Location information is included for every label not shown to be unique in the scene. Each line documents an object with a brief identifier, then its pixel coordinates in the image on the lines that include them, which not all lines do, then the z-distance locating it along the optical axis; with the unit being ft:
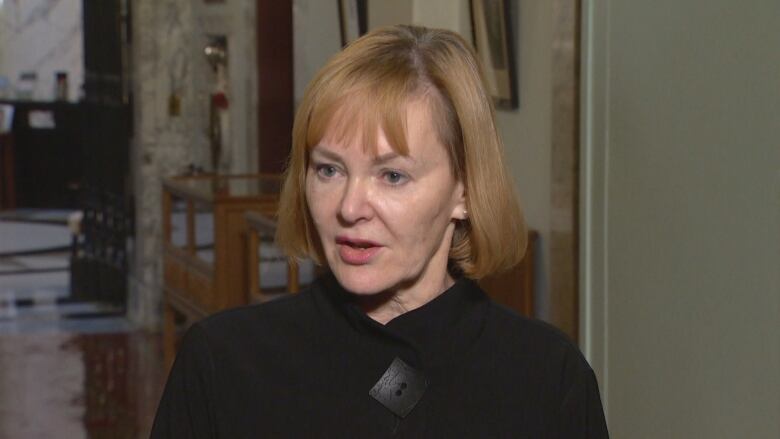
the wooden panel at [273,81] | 37.73
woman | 5.91
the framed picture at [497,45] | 17.35
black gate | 37.01
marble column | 35.83
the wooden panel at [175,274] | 27.43
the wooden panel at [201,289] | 25.12
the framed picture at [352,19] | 23.39
